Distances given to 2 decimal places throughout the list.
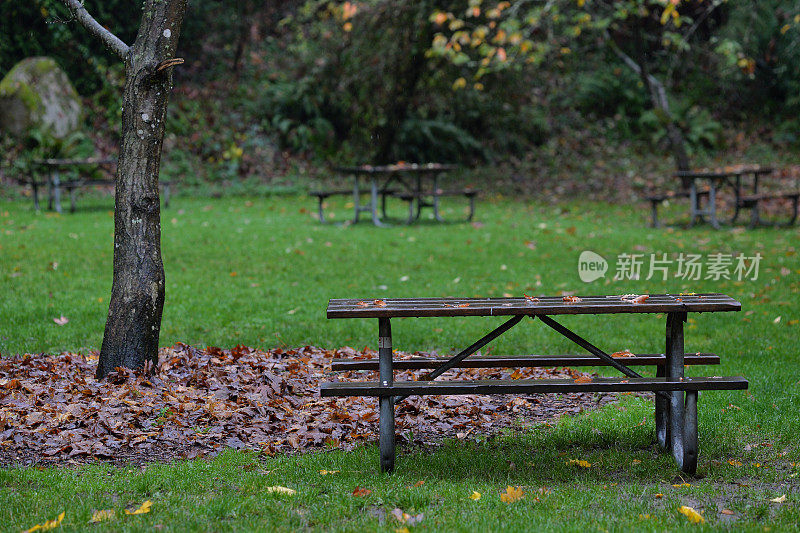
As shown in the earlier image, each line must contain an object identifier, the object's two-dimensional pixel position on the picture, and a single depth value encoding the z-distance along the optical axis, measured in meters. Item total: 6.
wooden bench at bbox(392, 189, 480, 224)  28.75
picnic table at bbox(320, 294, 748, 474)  7.91
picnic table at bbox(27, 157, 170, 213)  30.12
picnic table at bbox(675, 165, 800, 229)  27.17
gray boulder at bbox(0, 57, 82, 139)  37.56
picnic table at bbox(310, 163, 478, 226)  28.67
